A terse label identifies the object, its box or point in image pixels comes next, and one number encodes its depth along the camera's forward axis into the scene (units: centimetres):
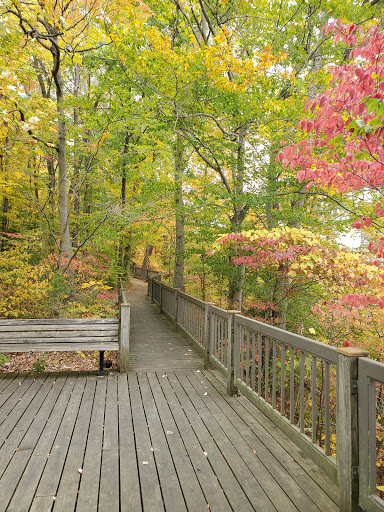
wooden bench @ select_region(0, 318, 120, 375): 452
